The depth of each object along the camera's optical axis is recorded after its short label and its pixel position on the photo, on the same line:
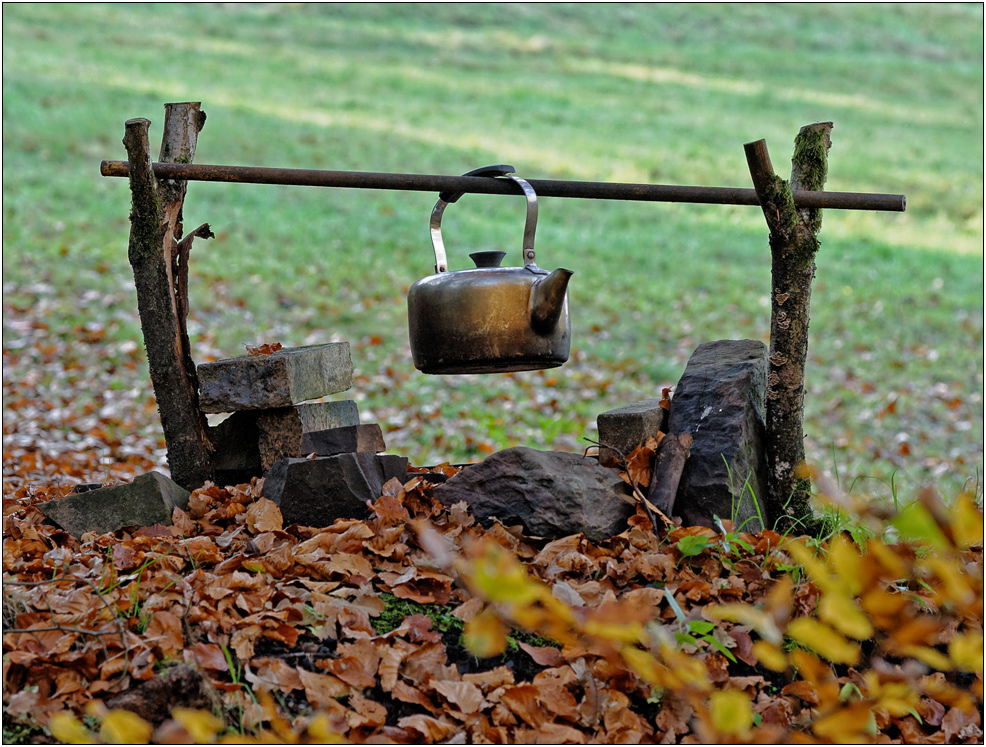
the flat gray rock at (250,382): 4.92
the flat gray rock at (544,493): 4.77
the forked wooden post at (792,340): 4.89
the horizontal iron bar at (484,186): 4.83
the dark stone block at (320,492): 4.79
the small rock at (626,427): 4.90
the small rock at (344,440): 5.01
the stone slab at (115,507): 4.82
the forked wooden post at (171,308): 4.92
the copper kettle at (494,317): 4.69
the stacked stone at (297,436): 4.80
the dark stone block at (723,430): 4.82
